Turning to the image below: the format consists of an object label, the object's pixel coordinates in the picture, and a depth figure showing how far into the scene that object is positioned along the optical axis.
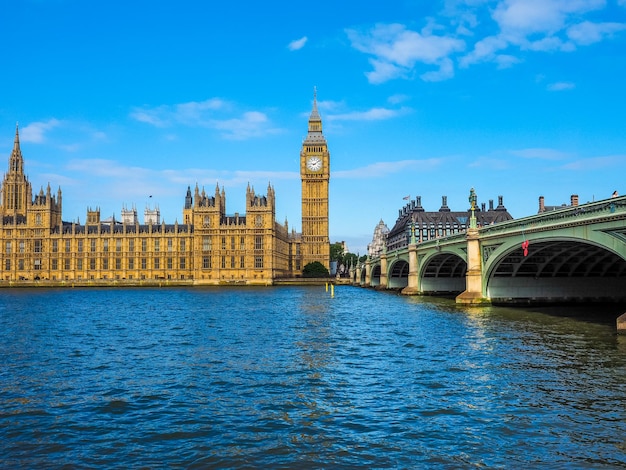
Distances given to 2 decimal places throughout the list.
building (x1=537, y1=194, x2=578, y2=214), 119.75
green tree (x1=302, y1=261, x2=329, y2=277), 160.38
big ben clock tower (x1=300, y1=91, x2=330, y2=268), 171.12
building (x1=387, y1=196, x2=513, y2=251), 163.50
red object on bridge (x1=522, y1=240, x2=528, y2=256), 39.35
